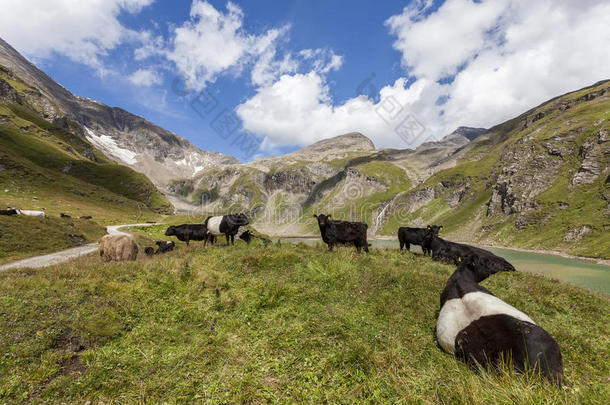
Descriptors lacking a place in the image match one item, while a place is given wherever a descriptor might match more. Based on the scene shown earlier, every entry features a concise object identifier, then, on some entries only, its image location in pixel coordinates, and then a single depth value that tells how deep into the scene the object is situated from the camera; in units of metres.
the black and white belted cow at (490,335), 4.89
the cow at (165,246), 22.58
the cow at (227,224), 21.50
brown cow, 14.78
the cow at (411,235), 24.58
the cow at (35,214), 32.03
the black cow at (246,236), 23.94
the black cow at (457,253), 15.10
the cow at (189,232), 24.08
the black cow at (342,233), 17.70
